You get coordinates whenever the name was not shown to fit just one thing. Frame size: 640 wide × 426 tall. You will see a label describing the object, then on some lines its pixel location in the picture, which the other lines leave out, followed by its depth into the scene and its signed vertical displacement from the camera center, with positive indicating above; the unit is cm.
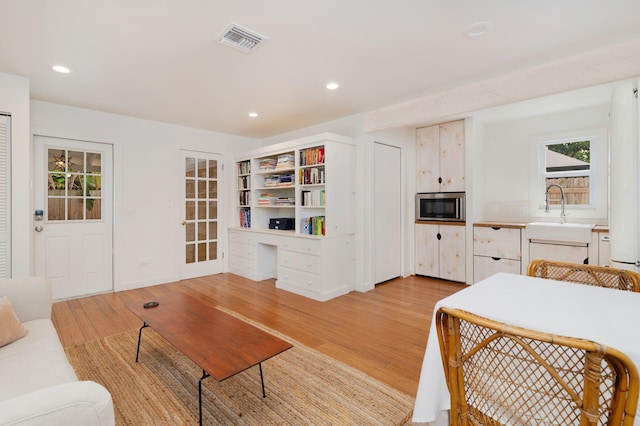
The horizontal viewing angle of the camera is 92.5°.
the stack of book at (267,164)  471 +76
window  403 +56
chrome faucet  409 +13
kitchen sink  351 -25
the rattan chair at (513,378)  67 -44
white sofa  86 -61
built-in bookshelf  389 -11
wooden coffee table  162 -78
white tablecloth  101 -39
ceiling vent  211 +127
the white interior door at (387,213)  437 -1
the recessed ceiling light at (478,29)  207 +127
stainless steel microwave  450 +9
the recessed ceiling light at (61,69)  269 +129
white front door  369 -2
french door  482 -2
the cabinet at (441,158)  451 +83
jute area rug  171 -114
